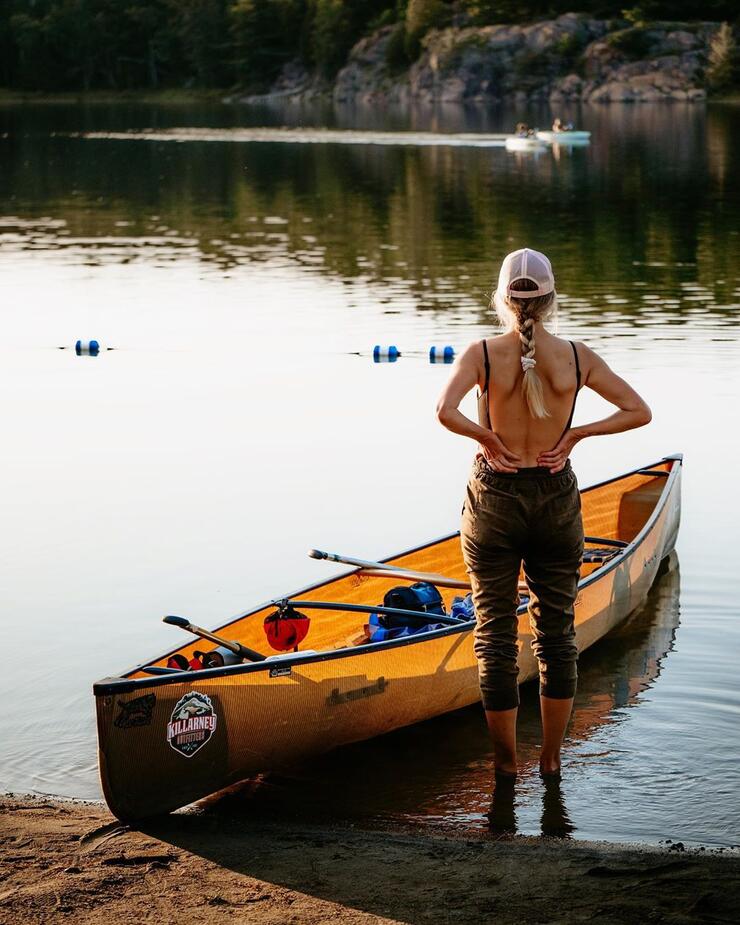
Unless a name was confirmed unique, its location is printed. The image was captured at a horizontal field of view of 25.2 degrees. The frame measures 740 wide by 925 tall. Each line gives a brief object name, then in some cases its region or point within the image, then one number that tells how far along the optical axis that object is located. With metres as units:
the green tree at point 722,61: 107.94
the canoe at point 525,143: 70.62
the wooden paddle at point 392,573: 10.33
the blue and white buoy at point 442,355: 20.77
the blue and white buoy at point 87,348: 22.22
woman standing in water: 7.66
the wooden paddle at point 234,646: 8.52
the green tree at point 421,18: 134.12
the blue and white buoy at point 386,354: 21.11
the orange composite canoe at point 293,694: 7.76
